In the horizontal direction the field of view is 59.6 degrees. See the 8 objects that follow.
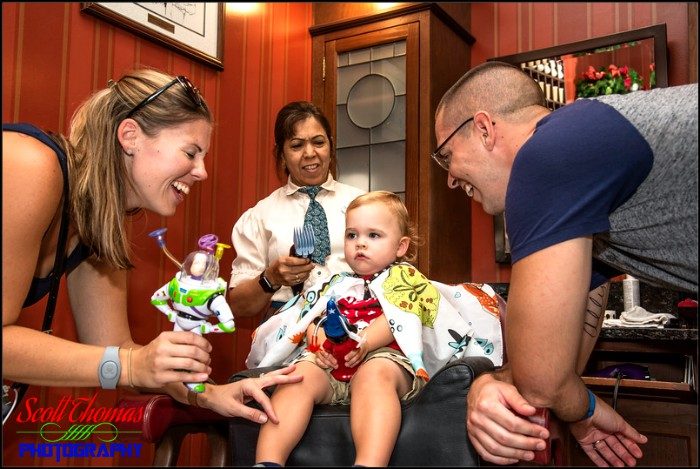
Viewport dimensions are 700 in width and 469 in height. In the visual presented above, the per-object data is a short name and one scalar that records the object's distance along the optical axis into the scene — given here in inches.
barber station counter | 102.5
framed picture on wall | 106.4
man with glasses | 52.1
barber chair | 60.2
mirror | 129.1
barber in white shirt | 110.8
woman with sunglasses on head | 55.7
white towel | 110.7
